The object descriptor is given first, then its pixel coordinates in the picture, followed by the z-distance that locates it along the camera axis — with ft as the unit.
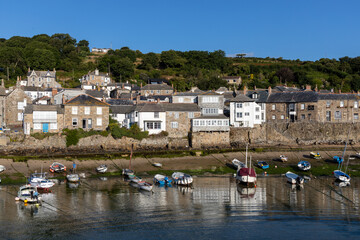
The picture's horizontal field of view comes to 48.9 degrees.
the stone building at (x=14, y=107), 220.84
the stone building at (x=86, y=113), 196.44
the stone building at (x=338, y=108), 228.84
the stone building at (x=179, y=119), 202.80
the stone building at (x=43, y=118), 190.62
